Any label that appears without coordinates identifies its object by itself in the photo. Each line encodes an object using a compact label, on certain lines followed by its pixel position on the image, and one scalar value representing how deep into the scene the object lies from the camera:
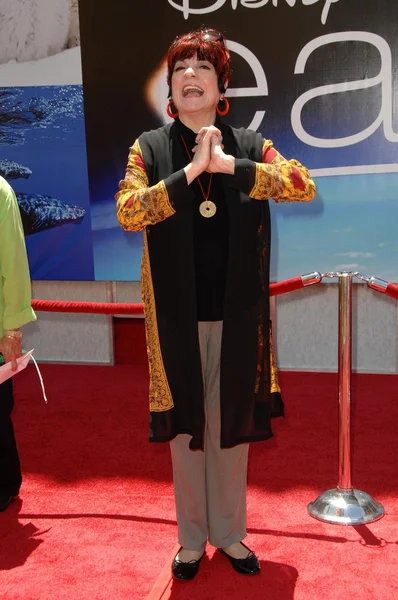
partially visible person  3.24
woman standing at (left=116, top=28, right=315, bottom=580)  2.66
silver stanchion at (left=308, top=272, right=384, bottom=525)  3.49
